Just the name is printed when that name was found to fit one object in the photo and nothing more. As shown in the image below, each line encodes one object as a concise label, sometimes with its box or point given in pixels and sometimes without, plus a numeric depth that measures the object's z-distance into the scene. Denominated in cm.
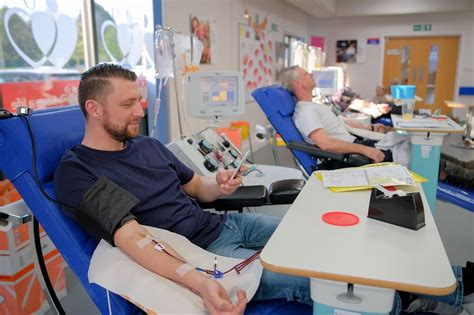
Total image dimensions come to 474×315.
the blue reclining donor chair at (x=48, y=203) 114
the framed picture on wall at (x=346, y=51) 842
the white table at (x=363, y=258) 79
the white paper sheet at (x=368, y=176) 133
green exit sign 792
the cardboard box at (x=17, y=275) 167
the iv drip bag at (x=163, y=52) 238
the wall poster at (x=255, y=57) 505
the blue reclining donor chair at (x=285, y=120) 258
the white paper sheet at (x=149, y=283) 95
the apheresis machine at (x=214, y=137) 213
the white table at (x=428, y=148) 245
